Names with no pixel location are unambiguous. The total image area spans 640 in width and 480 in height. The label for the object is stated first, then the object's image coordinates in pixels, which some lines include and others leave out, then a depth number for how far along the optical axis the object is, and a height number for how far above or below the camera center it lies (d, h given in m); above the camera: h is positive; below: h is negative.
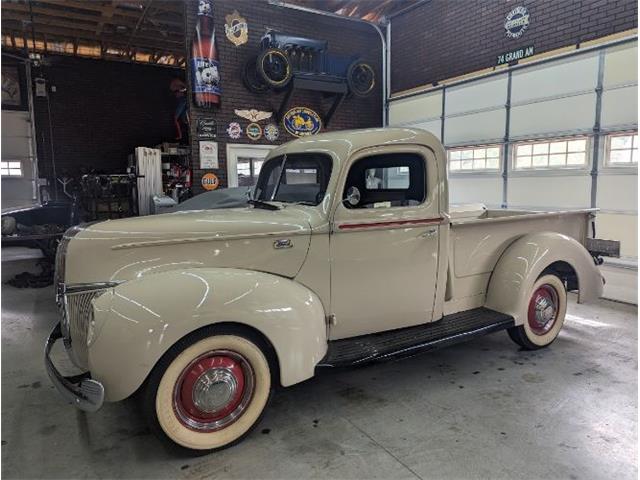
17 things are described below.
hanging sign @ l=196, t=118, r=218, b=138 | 6.73 +0.99
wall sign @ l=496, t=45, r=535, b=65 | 6.02 +1.87
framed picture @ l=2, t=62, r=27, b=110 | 10.46 +2.52
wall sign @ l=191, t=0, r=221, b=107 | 6.54 +1.98
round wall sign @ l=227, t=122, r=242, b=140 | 7.04 +1.00
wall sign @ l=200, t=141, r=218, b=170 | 6.80 +0.59
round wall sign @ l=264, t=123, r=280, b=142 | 7.41 +1.01
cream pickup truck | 2.12 -0.52
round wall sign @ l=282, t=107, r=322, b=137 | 7.61 +1.23
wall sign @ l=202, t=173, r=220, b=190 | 6.87 +0.19
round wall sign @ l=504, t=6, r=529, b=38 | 6.05 +2.31
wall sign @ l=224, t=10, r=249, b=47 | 6.84 +2.53
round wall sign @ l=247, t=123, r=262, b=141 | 7.24 +1.00
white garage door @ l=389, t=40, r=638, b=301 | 5.08 +0.74
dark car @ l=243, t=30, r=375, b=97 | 6.94 +2.09
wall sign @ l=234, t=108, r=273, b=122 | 7.12 +1.27
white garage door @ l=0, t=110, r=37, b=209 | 10.45 +0.80
